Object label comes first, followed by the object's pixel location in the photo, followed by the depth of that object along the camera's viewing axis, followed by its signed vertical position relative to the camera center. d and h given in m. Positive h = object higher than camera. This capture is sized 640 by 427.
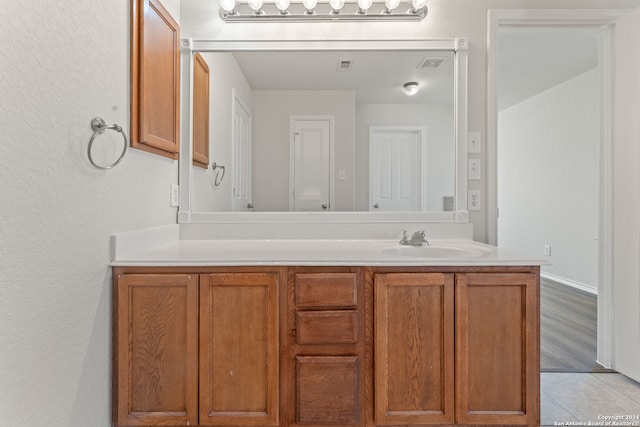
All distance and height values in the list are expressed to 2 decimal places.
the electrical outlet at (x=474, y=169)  1.93 +0.24
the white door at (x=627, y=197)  1.88 +0.10
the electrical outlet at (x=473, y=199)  1.94 +0.08
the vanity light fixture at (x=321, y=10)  1.84 +1.07
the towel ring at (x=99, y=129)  1.16 +0.28
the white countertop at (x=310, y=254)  1.33 -0.17
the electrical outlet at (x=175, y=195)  1.84 +0.09
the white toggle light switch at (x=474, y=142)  1.93 +0.39
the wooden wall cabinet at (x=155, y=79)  1.45 +0.60
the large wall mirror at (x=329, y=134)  1.92 +0.43
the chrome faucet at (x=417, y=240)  1.79 -0.14
